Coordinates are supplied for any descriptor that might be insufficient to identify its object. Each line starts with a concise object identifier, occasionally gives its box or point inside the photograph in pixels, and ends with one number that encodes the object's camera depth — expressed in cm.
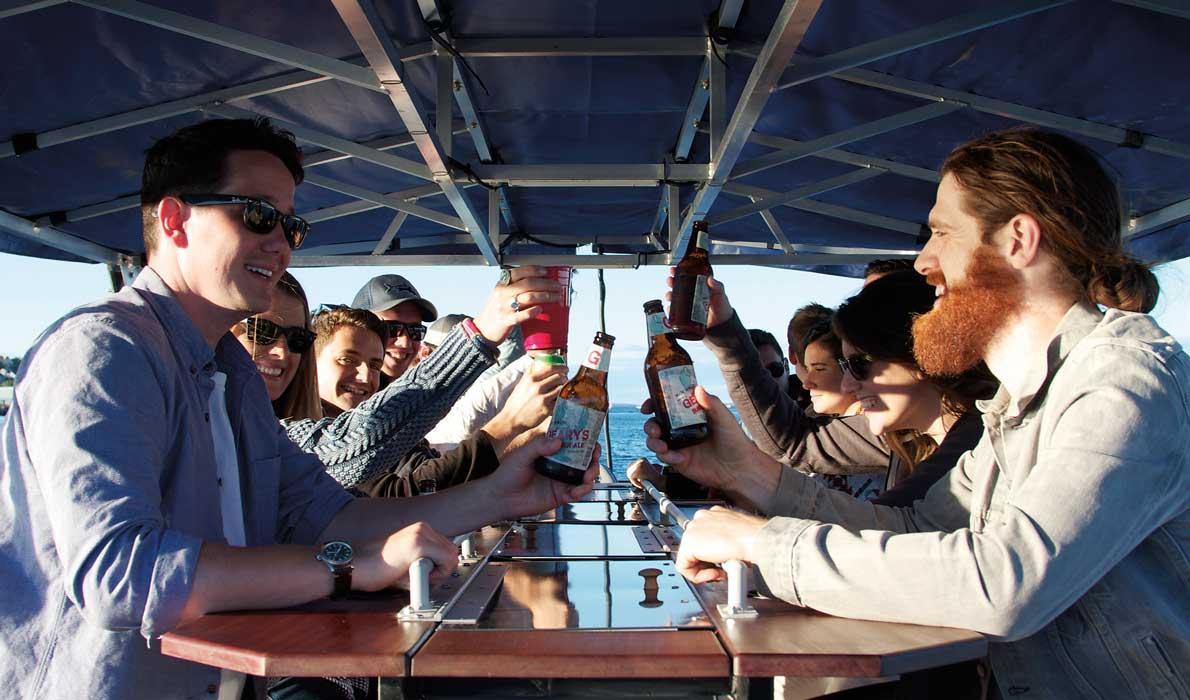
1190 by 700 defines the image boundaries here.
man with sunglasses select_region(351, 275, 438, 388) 455
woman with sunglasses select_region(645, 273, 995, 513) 233
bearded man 135
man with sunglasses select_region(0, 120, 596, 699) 144
